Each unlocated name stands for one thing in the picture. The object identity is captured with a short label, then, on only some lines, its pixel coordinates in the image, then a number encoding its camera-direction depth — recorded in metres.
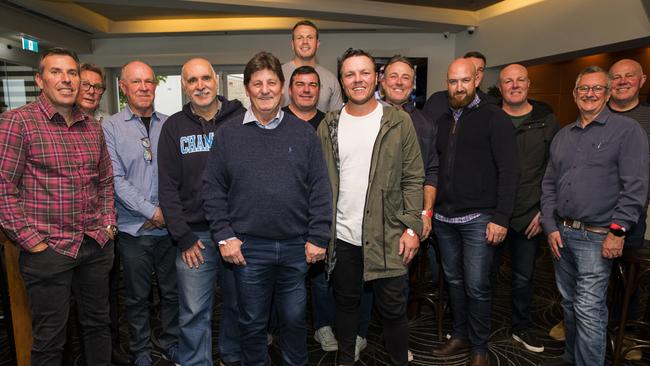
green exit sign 6.75
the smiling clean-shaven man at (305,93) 2.71
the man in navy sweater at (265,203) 1.93
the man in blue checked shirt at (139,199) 2.29
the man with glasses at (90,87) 2.74
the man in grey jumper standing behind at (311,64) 3.17
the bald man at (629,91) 2.91
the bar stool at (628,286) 2.29
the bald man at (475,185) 2.32
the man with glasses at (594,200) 2.08
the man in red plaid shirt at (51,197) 1.84
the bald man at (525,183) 2.61
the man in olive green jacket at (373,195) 2.07
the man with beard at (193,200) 2.11
